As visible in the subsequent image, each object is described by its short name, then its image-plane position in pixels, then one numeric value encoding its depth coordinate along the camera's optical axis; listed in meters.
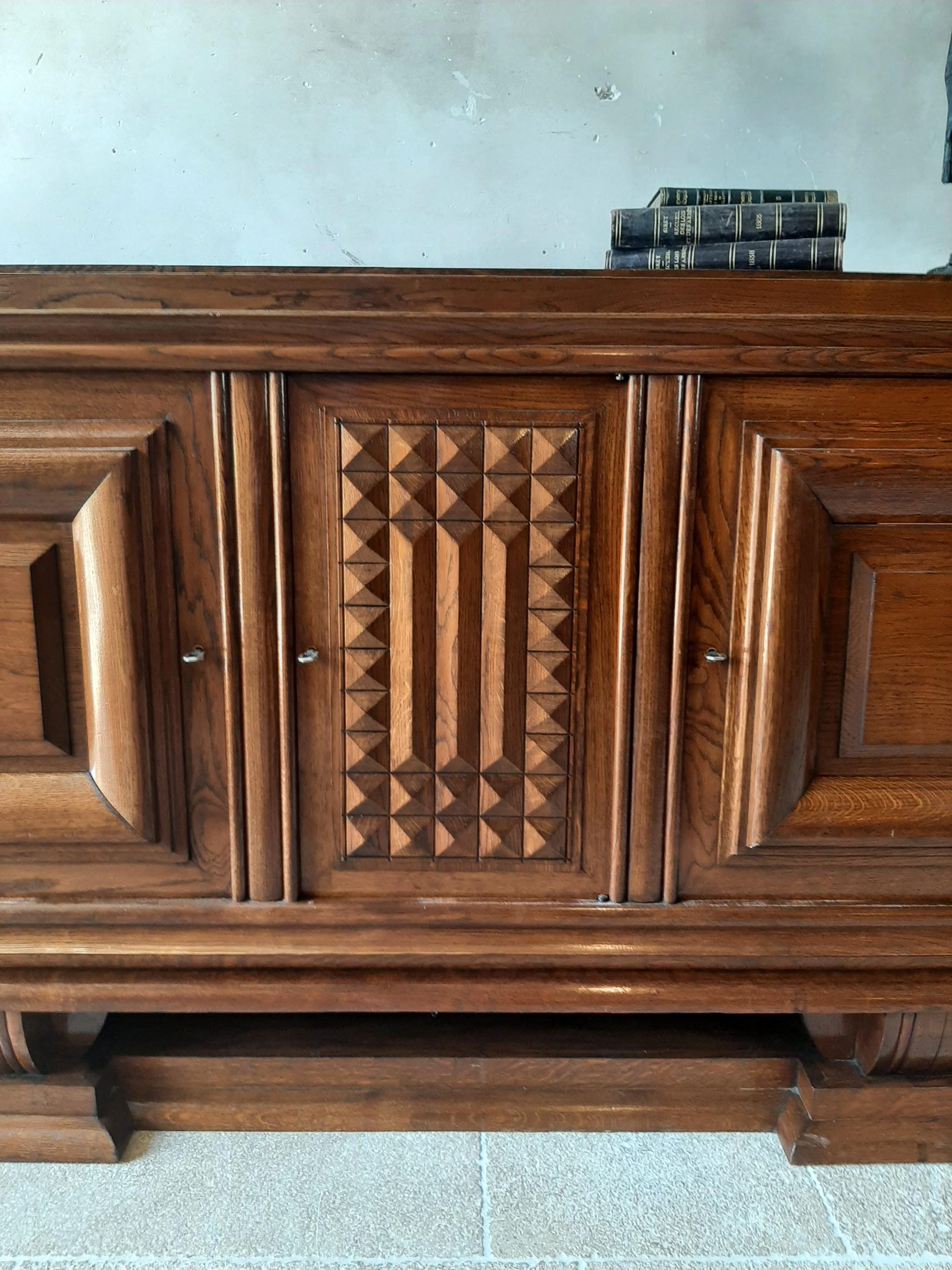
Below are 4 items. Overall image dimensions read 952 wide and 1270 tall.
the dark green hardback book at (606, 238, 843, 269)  0.75
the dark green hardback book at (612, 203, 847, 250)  0.76
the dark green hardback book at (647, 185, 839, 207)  0.80
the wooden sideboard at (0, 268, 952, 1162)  0.63
